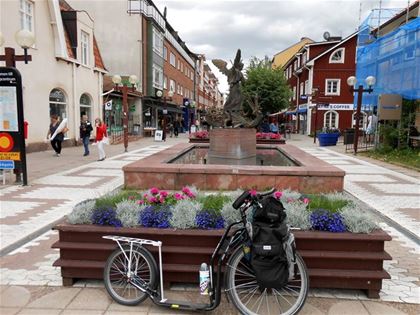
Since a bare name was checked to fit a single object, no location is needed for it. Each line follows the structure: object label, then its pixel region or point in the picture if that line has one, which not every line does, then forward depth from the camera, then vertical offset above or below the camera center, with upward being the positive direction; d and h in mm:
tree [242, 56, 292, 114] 37125 +3014
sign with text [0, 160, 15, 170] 9289 -1241
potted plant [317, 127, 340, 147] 24141 -1233
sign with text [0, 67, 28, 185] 9031 -132
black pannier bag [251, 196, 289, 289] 2928 -1013
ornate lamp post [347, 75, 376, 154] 17978 +1532
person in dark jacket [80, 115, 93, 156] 15461 -675
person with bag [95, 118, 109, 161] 13961 -692
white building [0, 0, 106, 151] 15875 +2584
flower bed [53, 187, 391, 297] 3551 -1137
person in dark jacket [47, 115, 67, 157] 15136 -873
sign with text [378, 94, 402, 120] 18562 +635
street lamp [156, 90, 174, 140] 29211 +1228
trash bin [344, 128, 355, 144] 22953 -1083
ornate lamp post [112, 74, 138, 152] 18875 +1090
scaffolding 17141 +3111
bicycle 3172 -1425
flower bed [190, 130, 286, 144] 17844 -985
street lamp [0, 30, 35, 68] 9281 +1602
